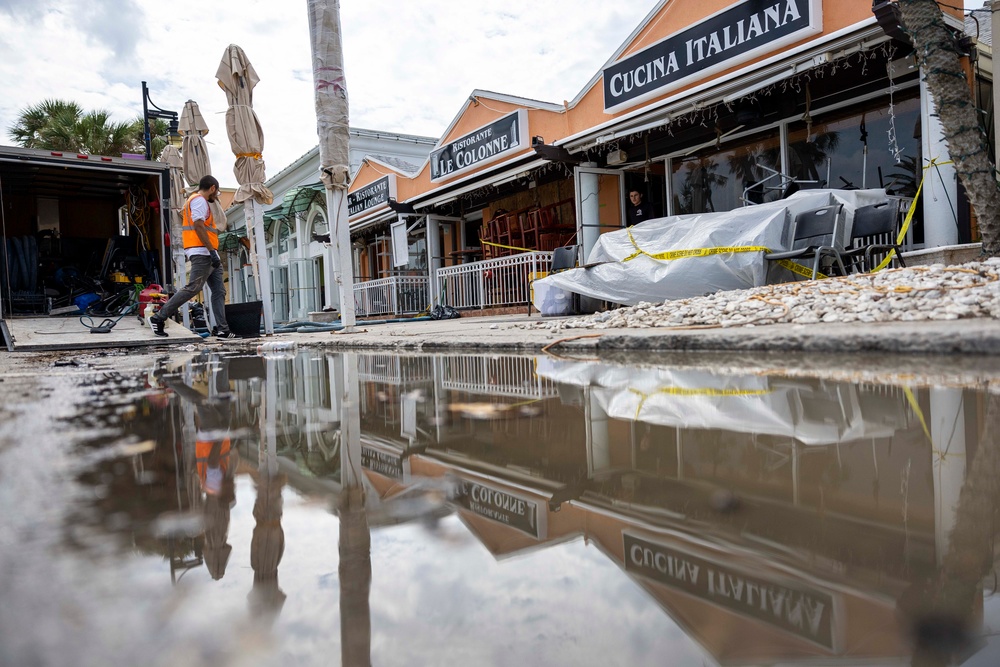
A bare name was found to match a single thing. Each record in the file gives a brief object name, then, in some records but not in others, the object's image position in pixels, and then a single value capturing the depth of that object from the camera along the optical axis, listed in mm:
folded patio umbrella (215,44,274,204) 9227
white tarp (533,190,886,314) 6285
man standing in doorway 9688
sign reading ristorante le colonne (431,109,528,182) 10797
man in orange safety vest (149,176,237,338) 7430
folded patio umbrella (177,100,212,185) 10727
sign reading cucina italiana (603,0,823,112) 6652
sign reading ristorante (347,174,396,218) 14812
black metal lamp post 11820
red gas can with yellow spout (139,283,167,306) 8859
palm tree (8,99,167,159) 19969
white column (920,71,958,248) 6238
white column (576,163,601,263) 10039
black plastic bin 8867
